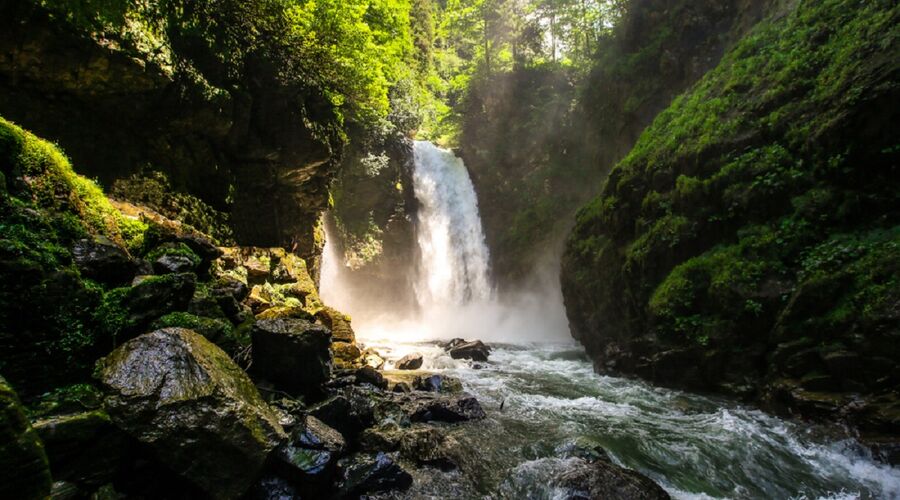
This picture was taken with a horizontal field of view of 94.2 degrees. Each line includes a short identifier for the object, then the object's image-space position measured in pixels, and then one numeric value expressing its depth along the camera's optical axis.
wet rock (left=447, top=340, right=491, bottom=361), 14.95
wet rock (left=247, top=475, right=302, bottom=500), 4.55
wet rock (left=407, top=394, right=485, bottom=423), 7.97
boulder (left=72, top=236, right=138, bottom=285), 5.11
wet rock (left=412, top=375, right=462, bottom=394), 10.12
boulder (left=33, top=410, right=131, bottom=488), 3.62
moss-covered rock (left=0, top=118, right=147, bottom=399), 4.01
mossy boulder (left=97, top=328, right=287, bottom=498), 4.04
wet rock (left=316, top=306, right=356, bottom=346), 11.59
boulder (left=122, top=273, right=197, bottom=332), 5.16
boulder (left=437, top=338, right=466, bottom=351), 17.07
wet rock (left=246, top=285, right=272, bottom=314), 10.15
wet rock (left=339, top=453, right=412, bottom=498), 5.11
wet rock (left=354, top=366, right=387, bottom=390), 9.31
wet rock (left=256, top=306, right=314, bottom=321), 9.62
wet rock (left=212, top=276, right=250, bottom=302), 7.74
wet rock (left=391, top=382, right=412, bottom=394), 9.57
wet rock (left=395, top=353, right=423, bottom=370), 12.88
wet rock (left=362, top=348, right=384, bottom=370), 12.19
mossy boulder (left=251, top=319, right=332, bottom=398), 6.84
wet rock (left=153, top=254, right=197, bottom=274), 6.51
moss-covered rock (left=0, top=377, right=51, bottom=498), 2.78
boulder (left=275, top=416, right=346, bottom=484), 4.80
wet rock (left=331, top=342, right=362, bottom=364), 11.12
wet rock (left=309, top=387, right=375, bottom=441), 6.29
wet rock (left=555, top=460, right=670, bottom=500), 5.11
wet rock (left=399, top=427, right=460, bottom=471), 6.07
